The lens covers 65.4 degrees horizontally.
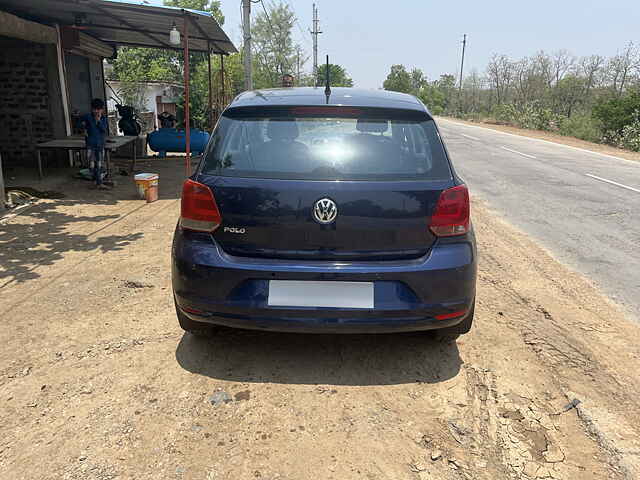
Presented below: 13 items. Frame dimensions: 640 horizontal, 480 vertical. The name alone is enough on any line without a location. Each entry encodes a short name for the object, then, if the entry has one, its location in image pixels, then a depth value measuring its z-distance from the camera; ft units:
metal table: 31.63
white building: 84.48
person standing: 29.60
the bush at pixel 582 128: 81.76
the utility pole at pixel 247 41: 54.49
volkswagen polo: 9.24
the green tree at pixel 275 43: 175.42
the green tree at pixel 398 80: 277.60
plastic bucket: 27.61
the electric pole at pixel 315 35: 185.06
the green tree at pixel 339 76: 254.16
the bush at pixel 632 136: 69.56
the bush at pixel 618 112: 76.69
